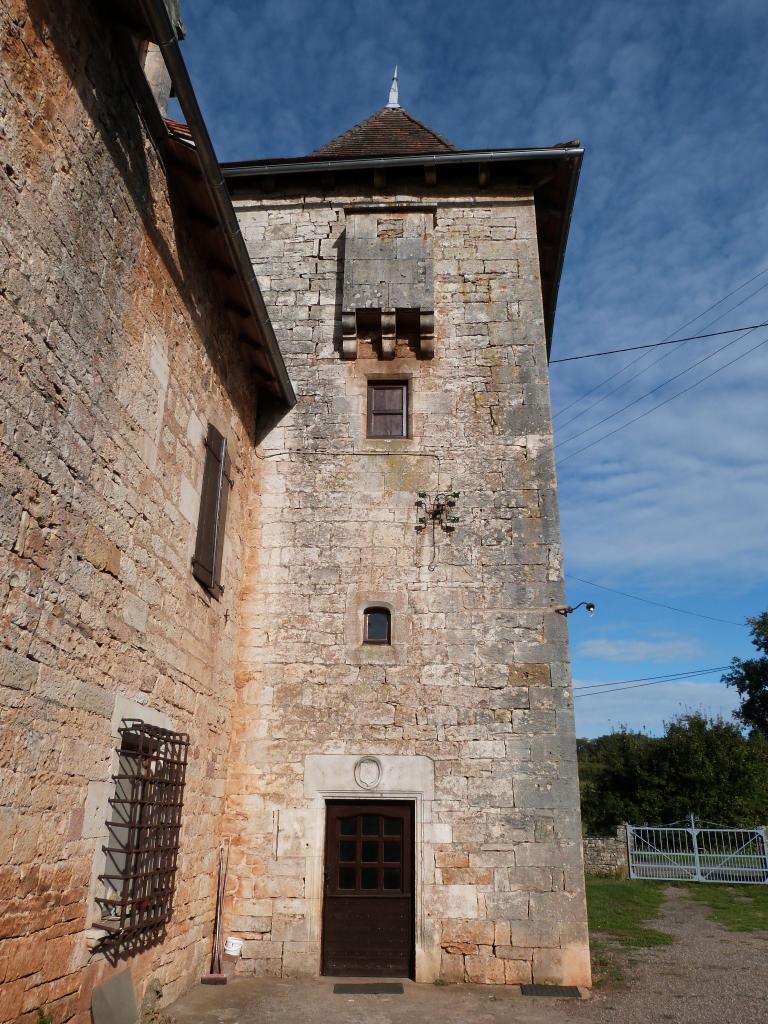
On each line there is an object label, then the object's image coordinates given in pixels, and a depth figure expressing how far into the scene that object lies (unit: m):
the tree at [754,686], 32.06
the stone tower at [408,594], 6.30
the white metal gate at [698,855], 14.70
